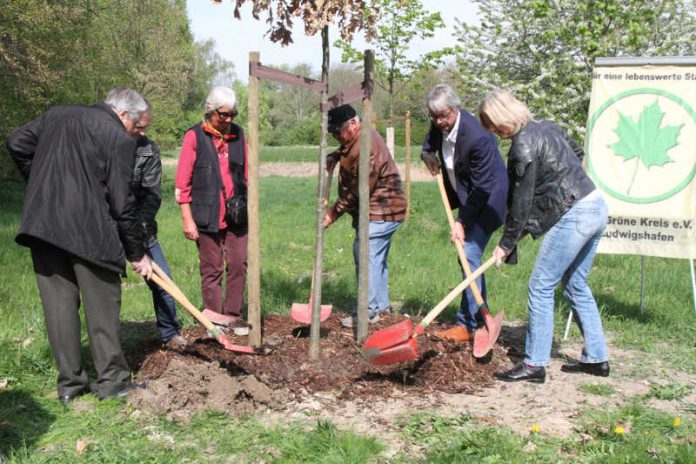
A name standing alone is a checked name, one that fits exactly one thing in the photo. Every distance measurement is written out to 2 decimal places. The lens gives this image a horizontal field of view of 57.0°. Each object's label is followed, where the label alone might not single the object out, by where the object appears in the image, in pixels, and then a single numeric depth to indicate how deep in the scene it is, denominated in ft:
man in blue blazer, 16.19
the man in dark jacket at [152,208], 14.76
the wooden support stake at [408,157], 38.70
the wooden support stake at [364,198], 14.89
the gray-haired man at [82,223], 12.48
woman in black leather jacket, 13.88
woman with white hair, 16.90
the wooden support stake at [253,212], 13.61
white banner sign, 19.13
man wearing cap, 16.56
